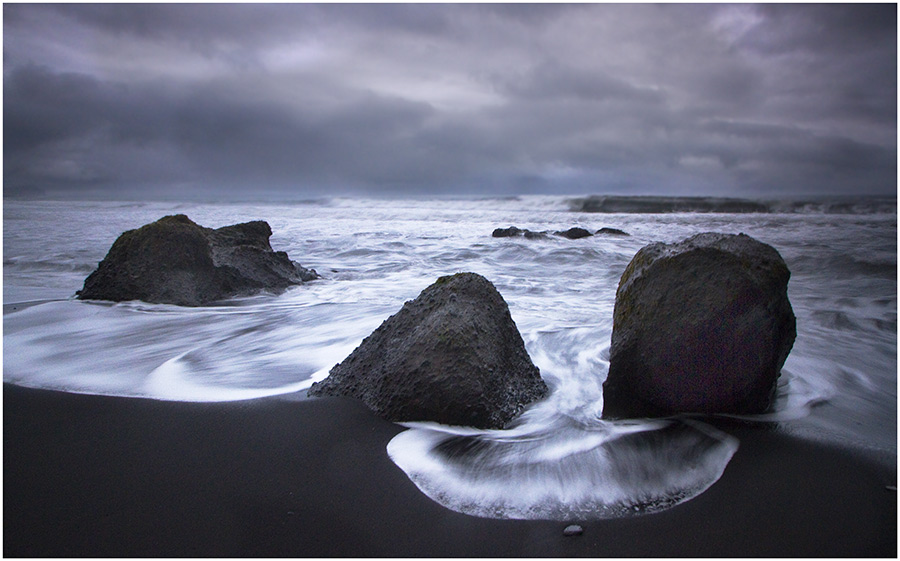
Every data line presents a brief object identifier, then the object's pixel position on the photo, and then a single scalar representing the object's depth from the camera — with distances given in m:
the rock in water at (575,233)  12.02
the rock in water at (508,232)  12.32
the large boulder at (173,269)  4.74
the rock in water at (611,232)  12.83
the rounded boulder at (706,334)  2.30
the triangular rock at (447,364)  2.25
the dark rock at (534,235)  11.63
